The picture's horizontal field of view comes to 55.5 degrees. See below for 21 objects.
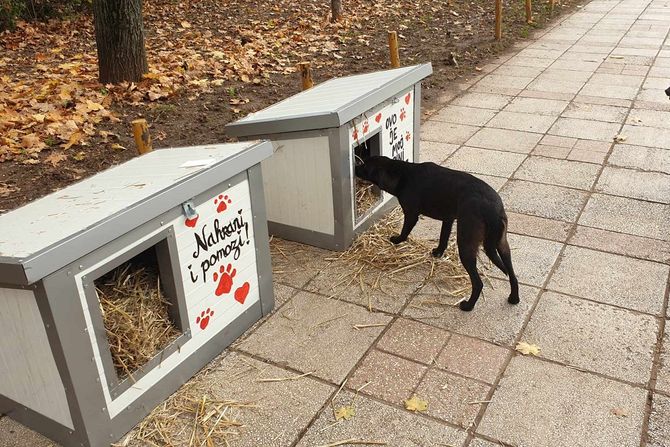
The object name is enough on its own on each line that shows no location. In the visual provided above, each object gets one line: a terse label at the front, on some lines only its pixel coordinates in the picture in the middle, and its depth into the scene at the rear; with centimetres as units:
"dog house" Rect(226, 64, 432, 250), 425
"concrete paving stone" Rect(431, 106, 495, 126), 754
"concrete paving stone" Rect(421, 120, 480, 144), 695
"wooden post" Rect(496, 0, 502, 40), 1100
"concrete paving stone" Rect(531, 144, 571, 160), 637
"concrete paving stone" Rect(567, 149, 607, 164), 620
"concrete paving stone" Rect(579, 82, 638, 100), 830
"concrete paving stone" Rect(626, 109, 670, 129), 720
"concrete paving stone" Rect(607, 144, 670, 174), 602
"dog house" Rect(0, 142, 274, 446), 255
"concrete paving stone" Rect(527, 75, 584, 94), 870
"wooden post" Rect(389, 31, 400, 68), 763
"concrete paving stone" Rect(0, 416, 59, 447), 297
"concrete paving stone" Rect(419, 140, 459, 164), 641
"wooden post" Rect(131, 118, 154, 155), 436
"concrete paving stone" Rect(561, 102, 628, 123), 745
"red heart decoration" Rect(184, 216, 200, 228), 314
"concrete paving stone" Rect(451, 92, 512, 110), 813
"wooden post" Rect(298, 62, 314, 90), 619
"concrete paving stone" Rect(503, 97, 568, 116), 780
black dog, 365
